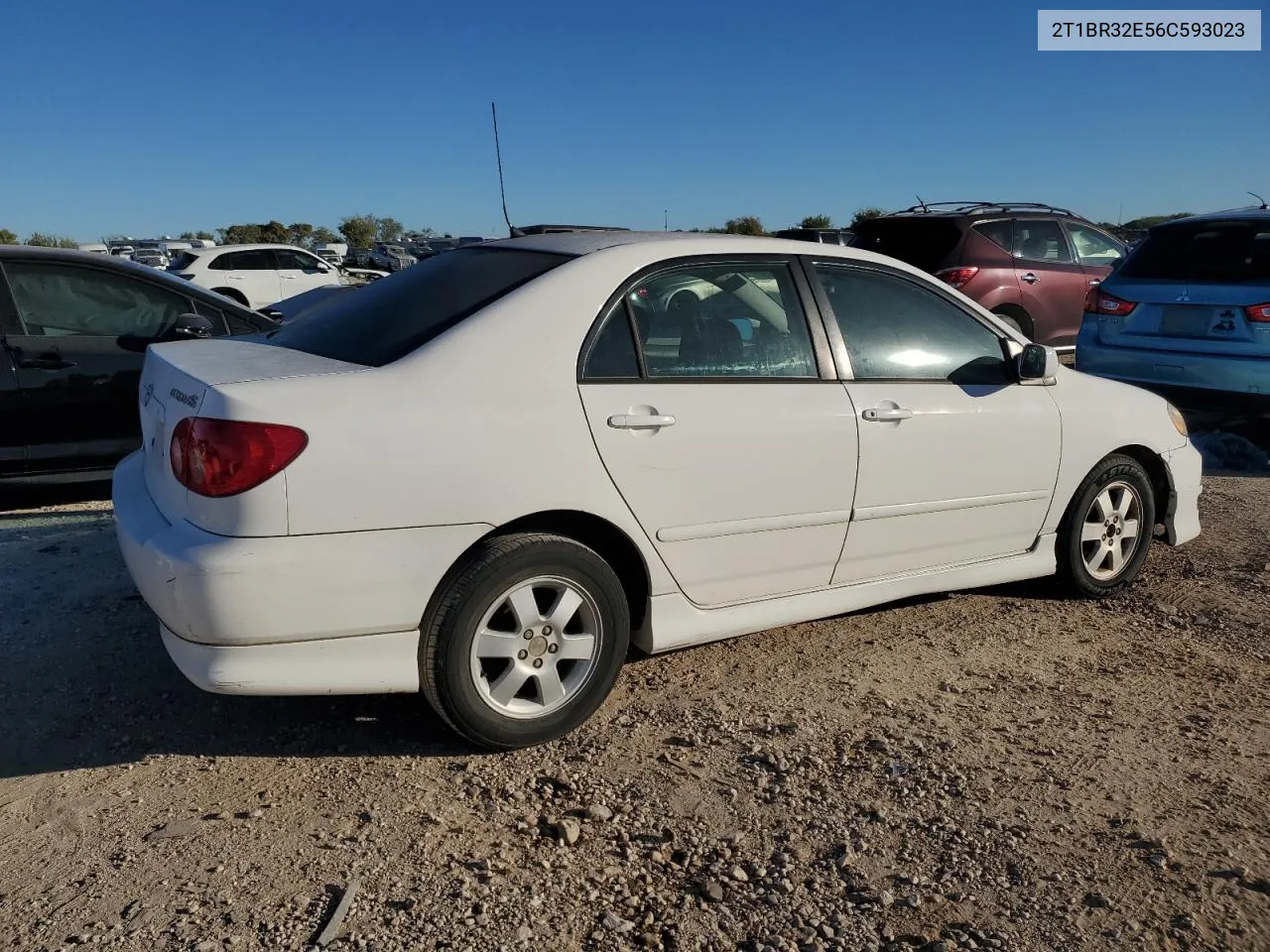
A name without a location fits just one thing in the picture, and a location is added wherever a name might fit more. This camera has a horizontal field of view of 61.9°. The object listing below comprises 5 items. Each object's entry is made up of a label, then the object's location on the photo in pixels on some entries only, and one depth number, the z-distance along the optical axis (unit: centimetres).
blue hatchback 692
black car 548
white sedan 285
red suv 1025
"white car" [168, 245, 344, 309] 1820
